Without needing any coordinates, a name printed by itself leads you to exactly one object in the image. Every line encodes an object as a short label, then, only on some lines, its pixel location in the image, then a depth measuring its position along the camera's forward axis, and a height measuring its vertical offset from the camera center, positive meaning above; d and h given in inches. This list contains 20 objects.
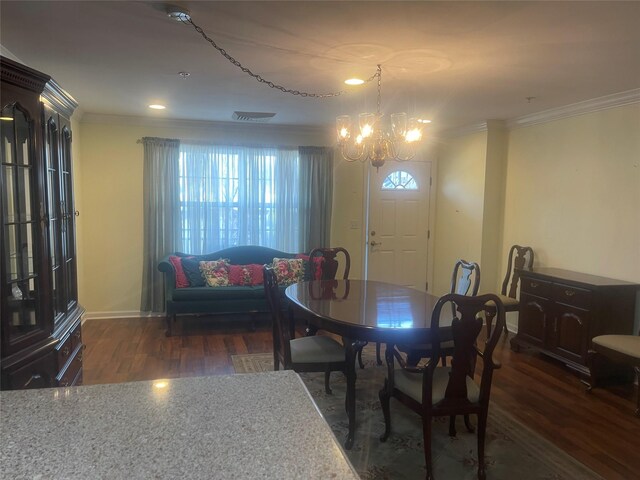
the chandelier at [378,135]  130.7 +18.5
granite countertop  37.1 -21.5
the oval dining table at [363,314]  101.2 -28.3
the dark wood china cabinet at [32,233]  79.7 -7.7
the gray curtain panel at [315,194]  233.9 +1.8
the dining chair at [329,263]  171.3 -24.2
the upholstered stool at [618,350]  127.3 -41.4
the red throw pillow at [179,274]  201.5 -34.1
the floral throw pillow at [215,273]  205.5 -34.1
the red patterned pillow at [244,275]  211.5 -35.8
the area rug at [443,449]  98.3 -56.9
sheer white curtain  221.6 -0.3
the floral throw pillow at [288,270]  212.8 -33.3
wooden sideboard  147.3 -36.1
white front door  247.9 -12.2
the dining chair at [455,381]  88.5 -38.4
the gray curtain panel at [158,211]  214.5 -7.5
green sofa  194.7 -43.7
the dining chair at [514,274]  186.5 -30.1
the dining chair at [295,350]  116.6 -39.5
